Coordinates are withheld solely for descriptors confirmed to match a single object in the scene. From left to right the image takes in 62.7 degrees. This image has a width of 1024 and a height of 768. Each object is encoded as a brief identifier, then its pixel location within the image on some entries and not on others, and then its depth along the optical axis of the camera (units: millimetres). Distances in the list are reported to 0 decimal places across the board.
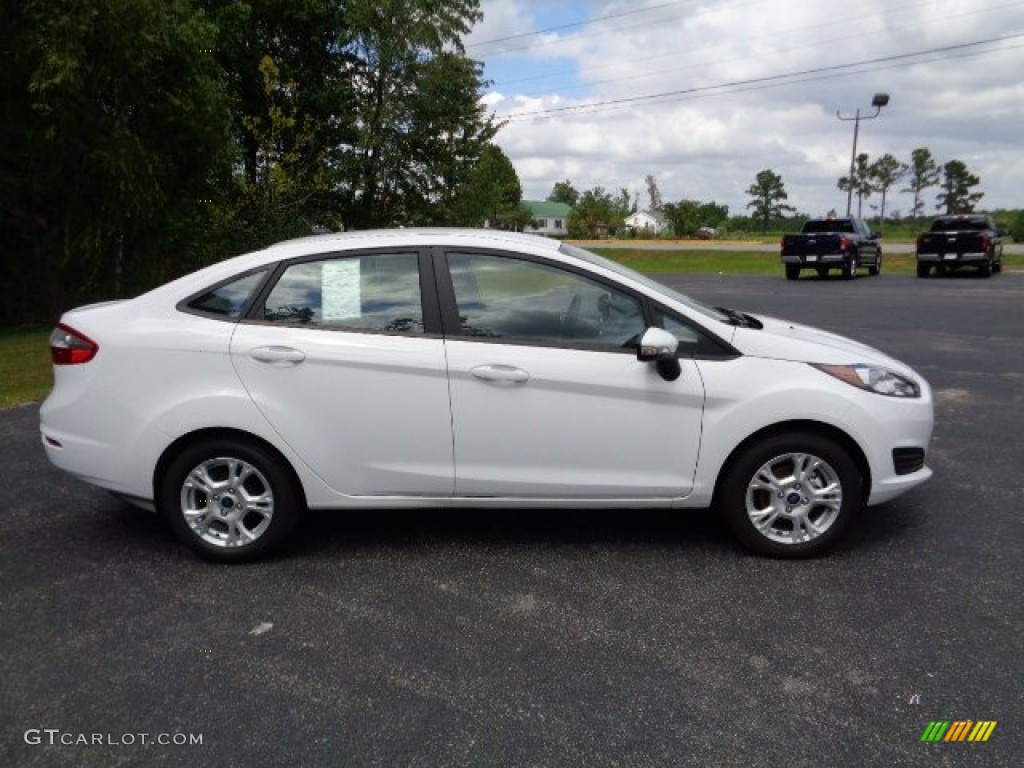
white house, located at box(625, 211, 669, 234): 82250
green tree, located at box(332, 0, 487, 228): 27438
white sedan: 4016
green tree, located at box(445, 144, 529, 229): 30500
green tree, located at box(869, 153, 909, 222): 75938
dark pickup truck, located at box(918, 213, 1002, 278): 25562
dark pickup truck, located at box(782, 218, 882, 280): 25375
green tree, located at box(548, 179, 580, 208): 120200
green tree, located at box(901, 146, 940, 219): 75062
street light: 38478
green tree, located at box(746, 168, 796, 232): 85750
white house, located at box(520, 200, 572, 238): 104262
